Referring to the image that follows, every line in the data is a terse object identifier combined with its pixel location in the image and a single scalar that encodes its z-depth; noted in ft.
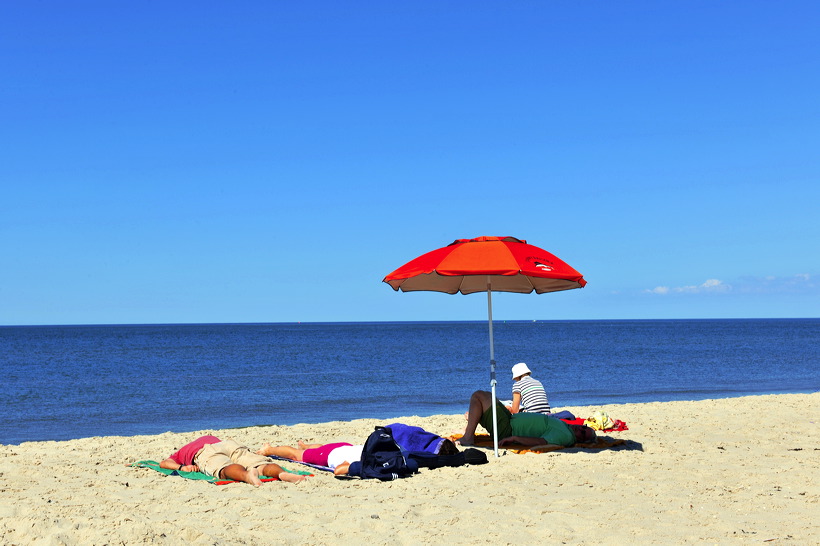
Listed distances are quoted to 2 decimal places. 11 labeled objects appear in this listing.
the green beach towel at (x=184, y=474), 22.87
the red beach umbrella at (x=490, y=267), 24.31
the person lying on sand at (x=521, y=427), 27.81
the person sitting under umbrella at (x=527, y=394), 30.05
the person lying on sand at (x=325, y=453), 24.21
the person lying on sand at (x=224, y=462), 22.79
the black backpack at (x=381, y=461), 23.16
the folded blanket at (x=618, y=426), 34.91
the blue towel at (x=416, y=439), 25.59
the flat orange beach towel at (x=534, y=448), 27.81
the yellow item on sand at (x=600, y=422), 34.09
